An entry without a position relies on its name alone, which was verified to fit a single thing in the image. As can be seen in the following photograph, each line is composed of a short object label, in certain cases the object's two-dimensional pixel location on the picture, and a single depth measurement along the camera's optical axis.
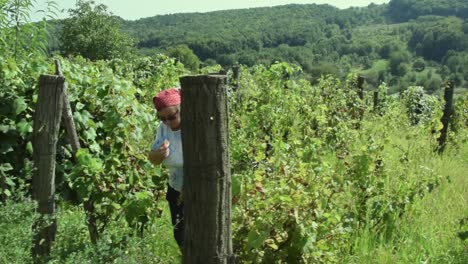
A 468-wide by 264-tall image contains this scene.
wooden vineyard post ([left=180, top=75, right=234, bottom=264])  2.30
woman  3.19
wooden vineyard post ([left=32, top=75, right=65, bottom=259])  3.16
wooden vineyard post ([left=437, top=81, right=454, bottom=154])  8.43
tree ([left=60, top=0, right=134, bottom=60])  34.62
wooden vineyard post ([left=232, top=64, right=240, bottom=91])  10.17
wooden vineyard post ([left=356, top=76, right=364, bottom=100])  11.73
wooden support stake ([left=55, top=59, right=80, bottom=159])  3.31
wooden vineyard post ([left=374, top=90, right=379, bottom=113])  14.44
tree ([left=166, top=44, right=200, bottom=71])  65.72
